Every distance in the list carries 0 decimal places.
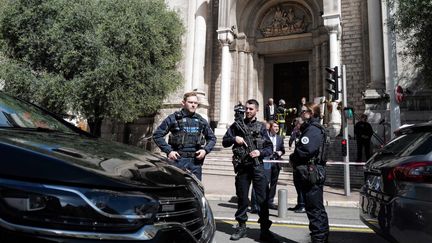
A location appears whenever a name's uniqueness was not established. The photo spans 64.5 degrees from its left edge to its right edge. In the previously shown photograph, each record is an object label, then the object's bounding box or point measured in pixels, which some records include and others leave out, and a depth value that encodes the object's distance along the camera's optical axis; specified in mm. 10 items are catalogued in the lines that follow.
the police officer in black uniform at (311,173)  4273
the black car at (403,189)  2736
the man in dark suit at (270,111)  15095
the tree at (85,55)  13727
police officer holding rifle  4715
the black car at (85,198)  1513
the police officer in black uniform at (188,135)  5023
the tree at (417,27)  9749
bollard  6469
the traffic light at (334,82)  10047
